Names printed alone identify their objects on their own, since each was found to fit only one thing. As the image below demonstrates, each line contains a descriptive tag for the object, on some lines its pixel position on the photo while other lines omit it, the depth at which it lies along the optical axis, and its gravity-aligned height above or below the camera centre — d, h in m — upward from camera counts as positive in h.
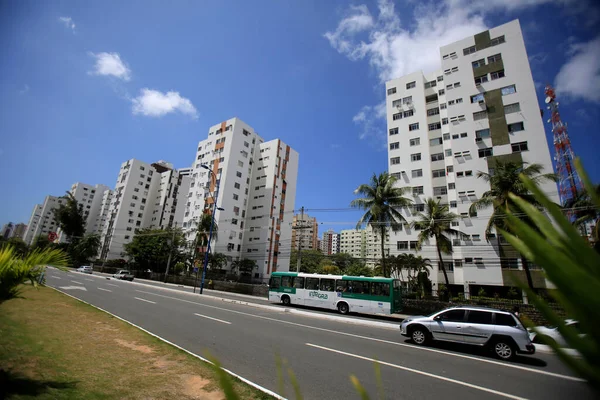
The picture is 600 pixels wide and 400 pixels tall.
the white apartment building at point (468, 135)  29.03 +18.41
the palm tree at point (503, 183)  19.95 +7.88
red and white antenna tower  47.84 +28.15
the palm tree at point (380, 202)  25.89 +7.67
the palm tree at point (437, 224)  25.14 +5.78
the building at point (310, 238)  118.44 +17.98
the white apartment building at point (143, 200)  71.62 +18.26
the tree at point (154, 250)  47.69 +3.48
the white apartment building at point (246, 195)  53.56 +16.26
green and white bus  17.98 -0.61
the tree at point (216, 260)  46.47 +2.40
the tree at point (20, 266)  3.98 -0.06
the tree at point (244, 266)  49.88 +1.87
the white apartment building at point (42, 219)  112.38 +17.51
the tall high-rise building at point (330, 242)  154.05 +22.00
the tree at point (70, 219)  63.38 +10.03
